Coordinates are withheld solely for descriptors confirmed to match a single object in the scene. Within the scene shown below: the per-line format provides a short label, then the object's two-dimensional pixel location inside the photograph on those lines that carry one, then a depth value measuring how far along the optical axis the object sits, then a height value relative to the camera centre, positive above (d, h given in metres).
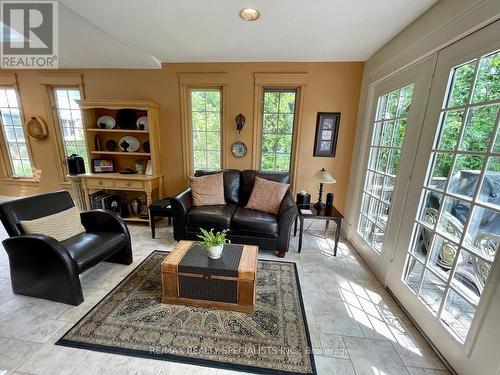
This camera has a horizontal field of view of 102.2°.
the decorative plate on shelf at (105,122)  3.24 +0.24
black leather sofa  2.38 -0.94
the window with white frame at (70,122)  3.39 +0.24
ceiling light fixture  1.76 +1.12
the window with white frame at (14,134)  3.49 +0.00
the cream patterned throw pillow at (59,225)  1.71 -0.79
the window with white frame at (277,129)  3.05 +0.23
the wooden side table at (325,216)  2.46 -0.85
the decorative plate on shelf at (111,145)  3.32 -0.12
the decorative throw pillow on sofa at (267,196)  2.65 -0.69
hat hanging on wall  3.39 +0.12
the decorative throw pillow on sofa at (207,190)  2.79 -0.67
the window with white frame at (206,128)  3.16 +0.21
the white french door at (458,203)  1.17 -0.35
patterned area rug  1.31 -1.37
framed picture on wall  2.97 +0.18
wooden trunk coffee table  1.58 -1.09
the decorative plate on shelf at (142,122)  3.18 +0.26
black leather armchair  1.58 -0.97
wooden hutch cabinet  2.99 -0.20
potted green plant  1.65 -0.82
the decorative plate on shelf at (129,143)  3.28 -0.08
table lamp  2.52 -0.39
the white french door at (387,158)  1.77 -0.11
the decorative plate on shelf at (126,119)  3.20 +0.31
